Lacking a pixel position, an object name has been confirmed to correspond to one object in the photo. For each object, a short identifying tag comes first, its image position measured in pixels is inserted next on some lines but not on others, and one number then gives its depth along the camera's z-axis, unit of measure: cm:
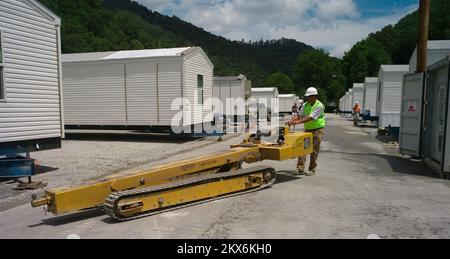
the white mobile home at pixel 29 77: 830
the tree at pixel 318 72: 7644
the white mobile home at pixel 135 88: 1473
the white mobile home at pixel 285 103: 4747
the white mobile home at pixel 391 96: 2033
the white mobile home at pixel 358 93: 3559
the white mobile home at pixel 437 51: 1323
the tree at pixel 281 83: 10000
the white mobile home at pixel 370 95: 2702
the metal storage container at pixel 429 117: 811
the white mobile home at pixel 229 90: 2508
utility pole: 1069
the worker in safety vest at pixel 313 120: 802
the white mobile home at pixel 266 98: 3609
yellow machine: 493
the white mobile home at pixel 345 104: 4575
